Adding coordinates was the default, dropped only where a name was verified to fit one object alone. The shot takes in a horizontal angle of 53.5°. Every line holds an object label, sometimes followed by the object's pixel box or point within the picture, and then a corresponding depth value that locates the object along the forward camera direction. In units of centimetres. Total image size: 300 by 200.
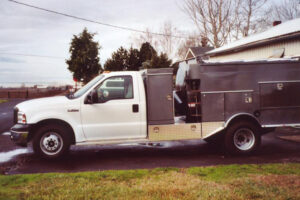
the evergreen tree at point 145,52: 3494
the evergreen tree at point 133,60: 3341
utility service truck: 702
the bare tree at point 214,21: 3250
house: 1217
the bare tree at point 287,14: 3956
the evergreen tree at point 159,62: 2741
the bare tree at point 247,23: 3434
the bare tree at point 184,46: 4978
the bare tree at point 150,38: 4981
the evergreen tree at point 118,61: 3167
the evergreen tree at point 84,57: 2889
